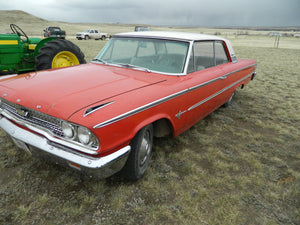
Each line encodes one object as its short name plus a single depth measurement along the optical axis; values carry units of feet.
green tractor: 15.55
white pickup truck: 78.84
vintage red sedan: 5.56
